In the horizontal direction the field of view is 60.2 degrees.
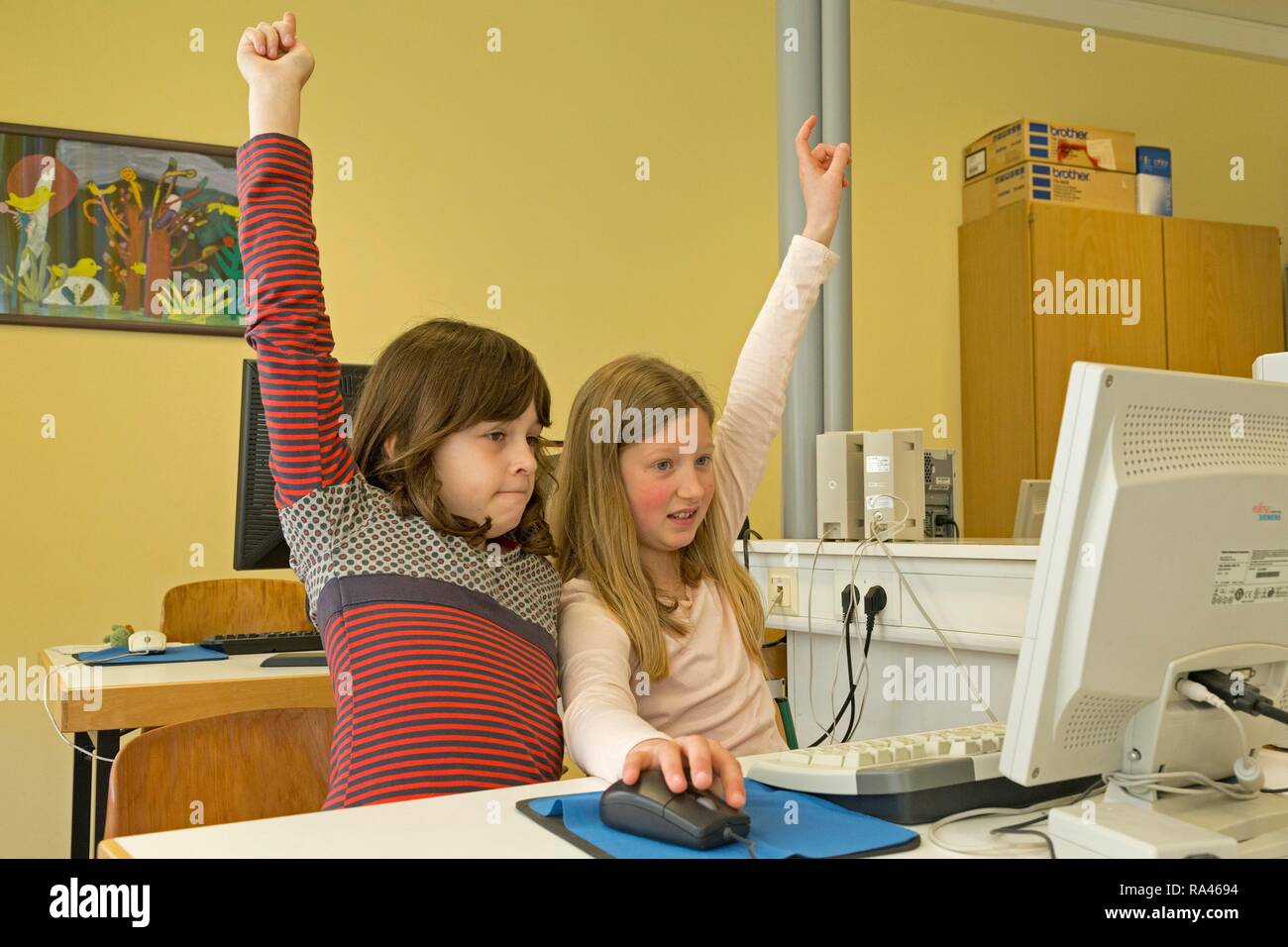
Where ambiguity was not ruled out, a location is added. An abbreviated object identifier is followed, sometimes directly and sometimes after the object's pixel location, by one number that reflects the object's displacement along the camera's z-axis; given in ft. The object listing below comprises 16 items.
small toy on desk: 7.17
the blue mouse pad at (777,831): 2.59
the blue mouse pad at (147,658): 6.76
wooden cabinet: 12.97
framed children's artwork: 10.29
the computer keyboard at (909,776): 2.96
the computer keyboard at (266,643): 7.22
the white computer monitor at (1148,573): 2.64
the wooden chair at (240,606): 8.86
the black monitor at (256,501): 6.43
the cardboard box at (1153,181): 13.92
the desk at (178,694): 5.75
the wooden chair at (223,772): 4.02
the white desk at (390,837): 2.62
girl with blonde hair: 4.42
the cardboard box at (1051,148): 13.07
